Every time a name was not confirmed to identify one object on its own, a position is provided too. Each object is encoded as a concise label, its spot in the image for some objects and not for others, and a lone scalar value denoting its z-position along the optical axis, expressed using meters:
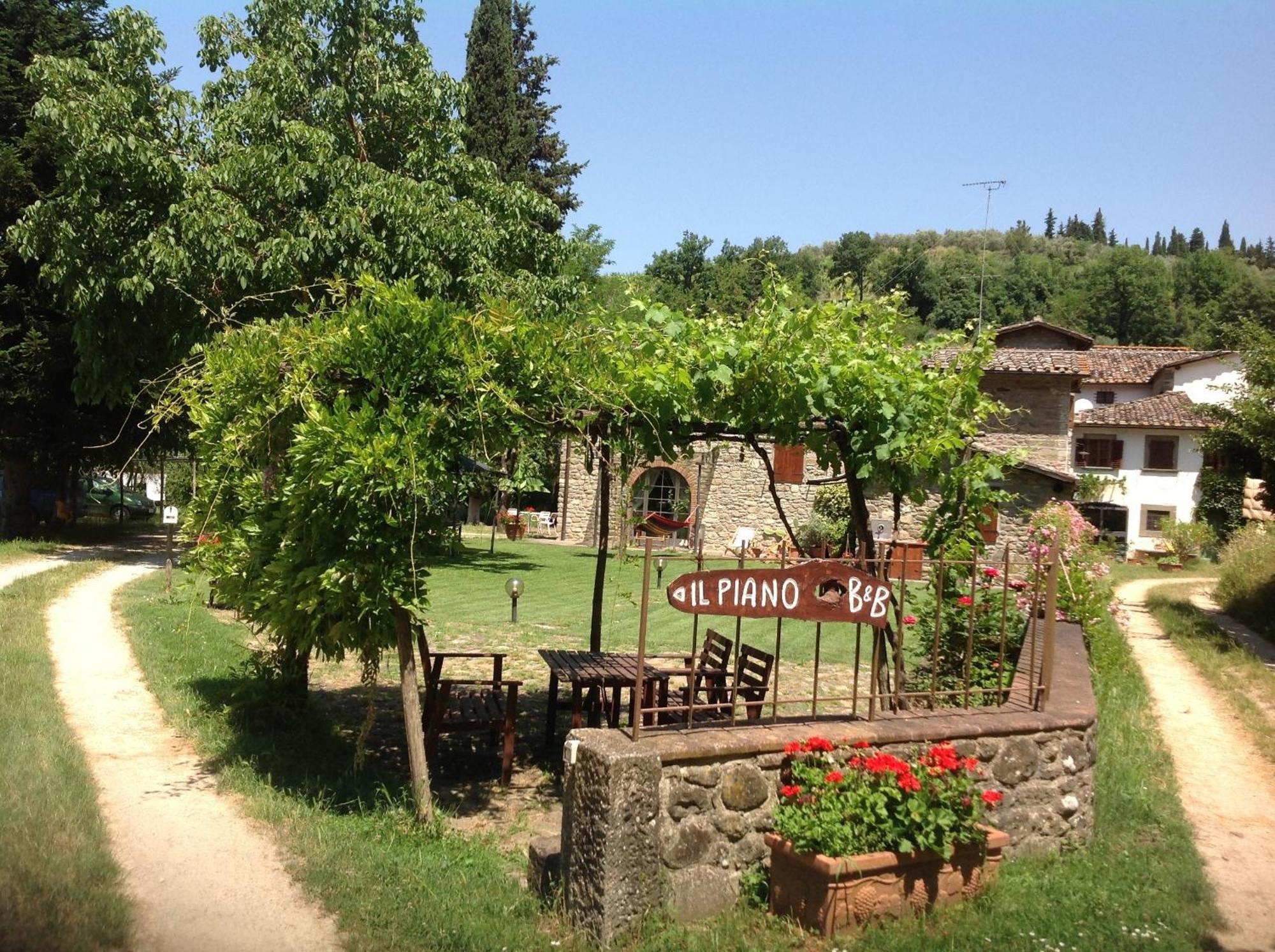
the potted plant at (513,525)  29.84
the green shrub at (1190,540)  32.81
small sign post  14.65
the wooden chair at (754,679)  6.95
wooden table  6.99
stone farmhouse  26.09
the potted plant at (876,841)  4.44
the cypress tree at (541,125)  33.25
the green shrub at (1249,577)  18.83
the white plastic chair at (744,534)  27.70
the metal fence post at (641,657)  4.64
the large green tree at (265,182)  13.05
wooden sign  5.02
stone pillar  4.46
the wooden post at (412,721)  5.92
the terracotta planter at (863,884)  4.41
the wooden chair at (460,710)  6.92
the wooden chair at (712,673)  7.53
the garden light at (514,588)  13.11
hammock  26.41
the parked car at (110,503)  33.41
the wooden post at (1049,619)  5.73
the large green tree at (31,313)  19.88
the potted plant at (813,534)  24.80
